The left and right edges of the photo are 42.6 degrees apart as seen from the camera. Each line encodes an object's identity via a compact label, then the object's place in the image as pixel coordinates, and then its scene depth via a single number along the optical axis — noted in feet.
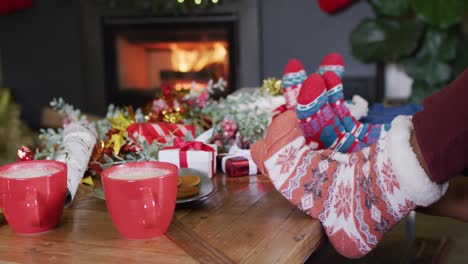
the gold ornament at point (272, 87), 4.69
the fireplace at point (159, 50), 10.27
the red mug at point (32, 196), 2.41
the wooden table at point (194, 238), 2.23
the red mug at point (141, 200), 2.34
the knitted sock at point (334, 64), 4.75
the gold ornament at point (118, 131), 3.66
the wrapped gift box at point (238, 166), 3.47
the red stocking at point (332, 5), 9.60
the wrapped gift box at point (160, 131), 3.72
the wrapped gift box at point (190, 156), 3.37
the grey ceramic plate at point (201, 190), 2.82
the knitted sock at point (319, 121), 3.63
